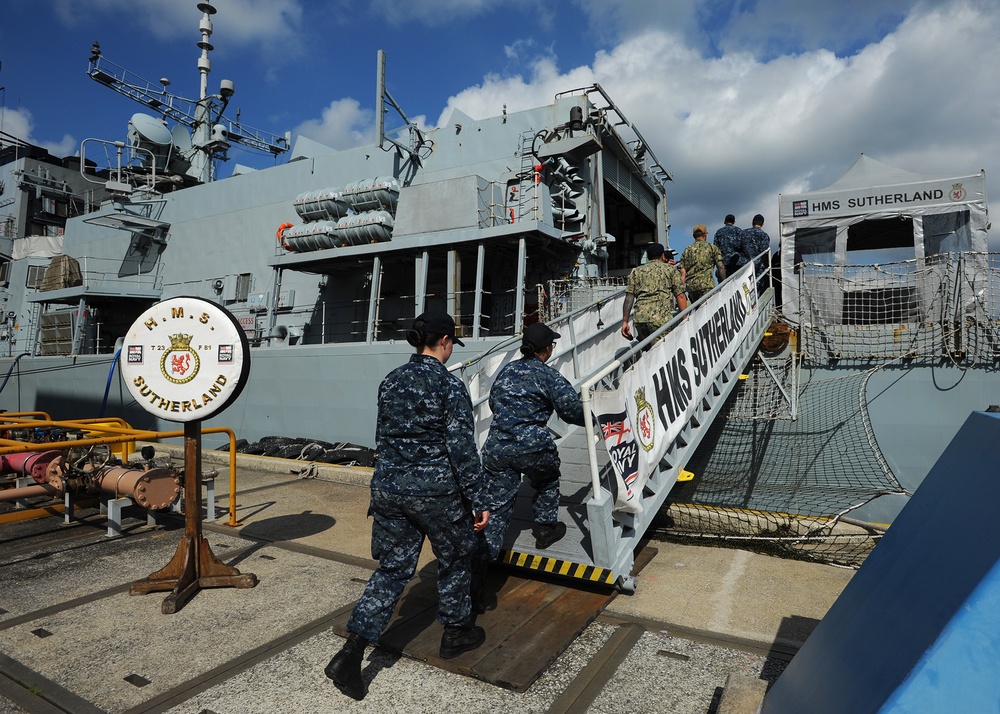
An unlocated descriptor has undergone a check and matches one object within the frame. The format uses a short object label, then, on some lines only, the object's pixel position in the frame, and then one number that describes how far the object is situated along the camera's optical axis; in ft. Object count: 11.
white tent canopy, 27.96
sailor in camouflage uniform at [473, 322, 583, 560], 11.89
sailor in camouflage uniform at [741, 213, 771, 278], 29.09
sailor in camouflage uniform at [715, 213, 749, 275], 29.32
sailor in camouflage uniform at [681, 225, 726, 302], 24.13
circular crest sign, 13.24
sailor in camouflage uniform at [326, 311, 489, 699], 8.97
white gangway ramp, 12.46
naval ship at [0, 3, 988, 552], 25.03
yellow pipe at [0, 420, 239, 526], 14.25
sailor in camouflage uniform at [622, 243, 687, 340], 20.26
